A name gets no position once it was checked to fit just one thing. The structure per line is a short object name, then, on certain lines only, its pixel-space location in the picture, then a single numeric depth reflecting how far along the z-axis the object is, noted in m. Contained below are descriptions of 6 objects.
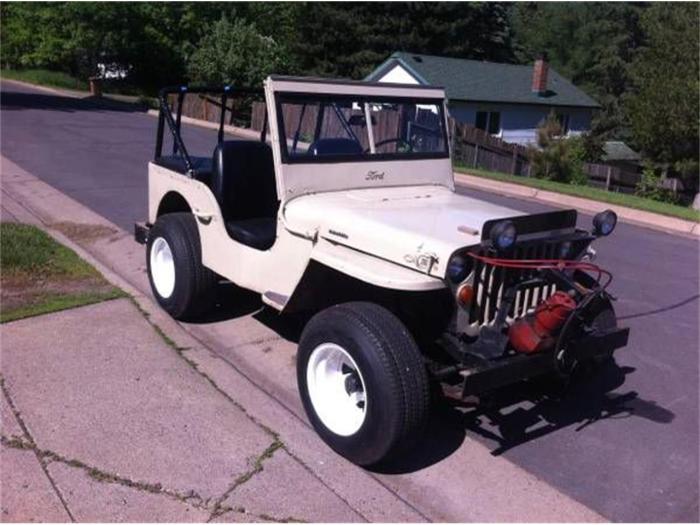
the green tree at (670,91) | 25.14
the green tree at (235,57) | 33.69
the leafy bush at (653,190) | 24.55
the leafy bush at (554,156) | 19.77
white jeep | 3.73
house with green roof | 34.34
